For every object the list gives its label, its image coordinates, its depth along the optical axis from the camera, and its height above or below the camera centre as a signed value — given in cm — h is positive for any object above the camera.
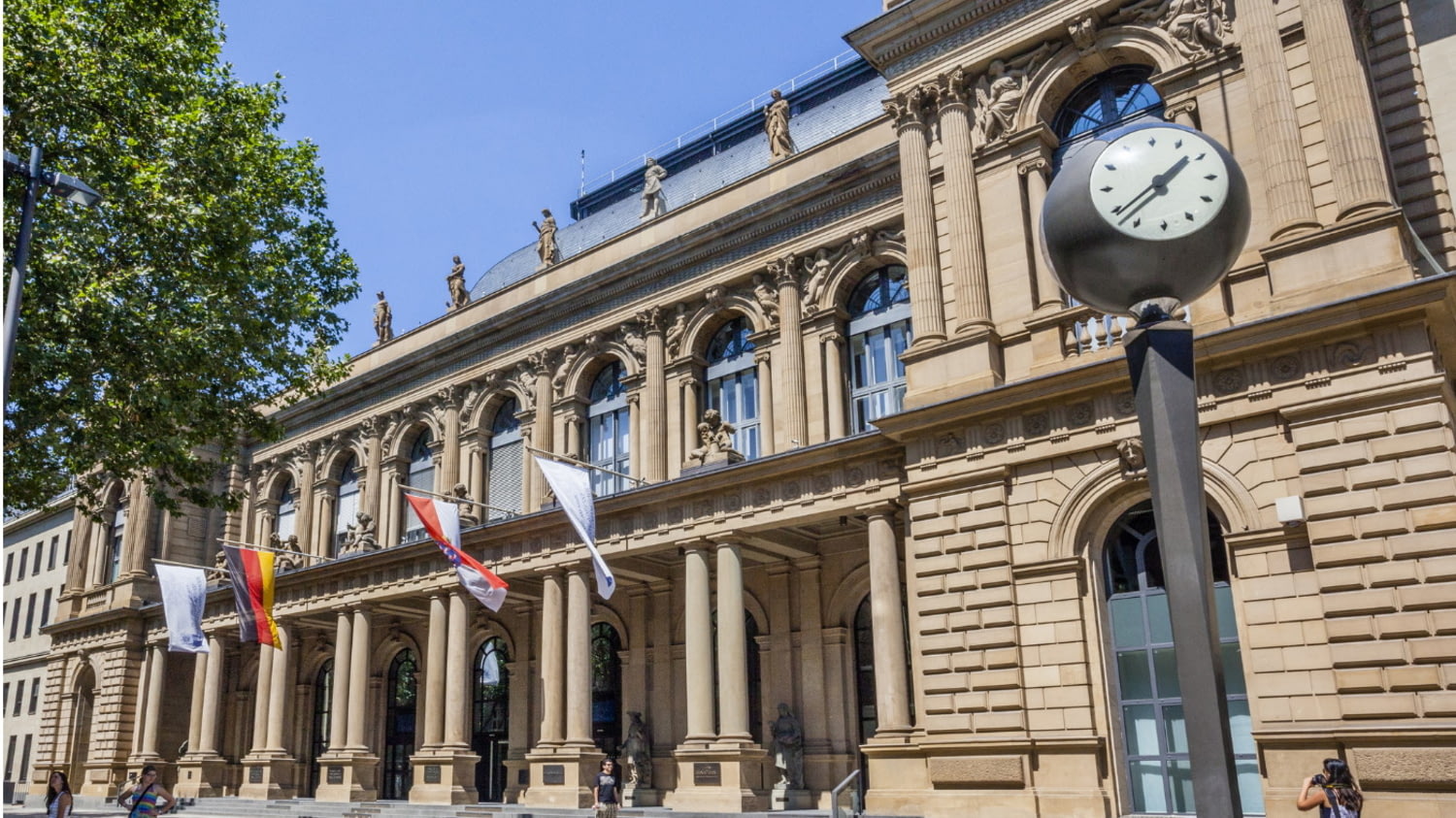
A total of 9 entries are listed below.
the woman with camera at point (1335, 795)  1166 -70
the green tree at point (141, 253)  1878 +865
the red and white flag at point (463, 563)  2592 +404
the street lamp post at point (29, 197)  1375 +679
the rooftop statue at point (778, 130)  3011 +1536
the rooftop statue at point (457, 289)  3844 +1474
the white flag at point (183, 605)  3234 +420
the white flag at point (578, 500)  2353 +499
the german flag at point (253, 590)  3116 +432
